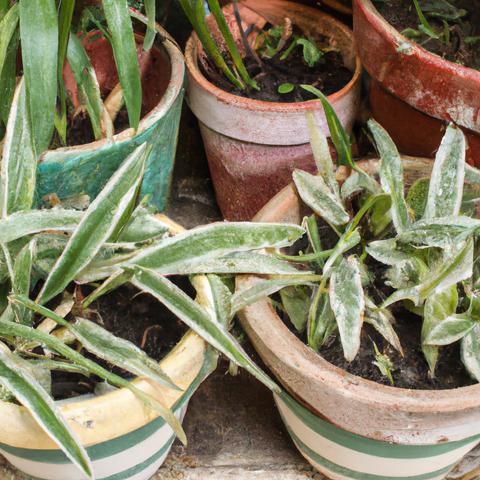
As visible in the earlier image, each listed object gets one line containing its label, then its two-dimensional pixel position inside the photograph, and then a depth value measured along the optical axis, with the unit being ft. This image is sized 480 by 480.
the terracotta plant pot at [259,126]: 2.89
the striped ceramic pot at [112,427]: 1.76
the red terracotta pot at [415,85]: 2.38
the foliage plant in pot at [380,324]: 1.90
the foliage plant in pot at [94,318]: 1.76
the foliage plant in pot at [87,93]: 2.04
